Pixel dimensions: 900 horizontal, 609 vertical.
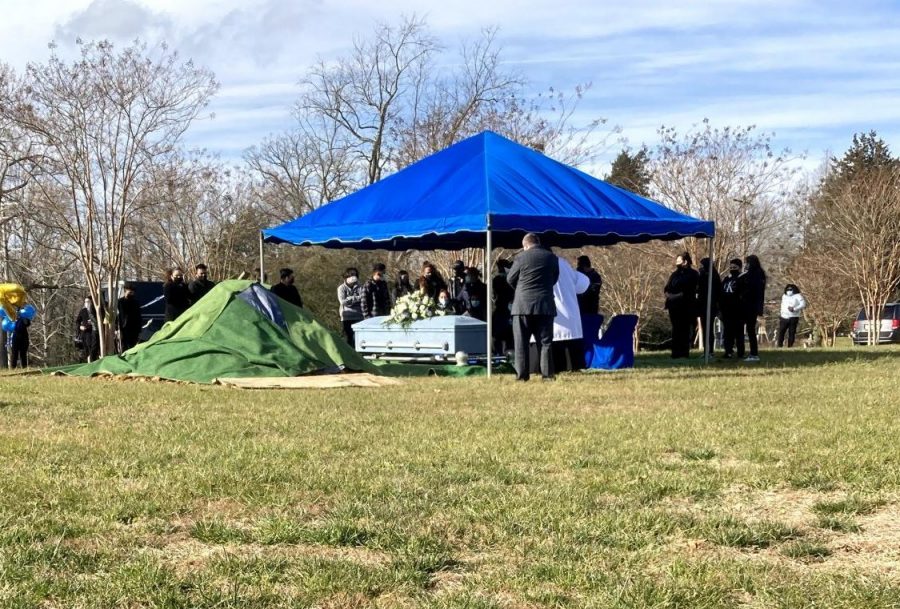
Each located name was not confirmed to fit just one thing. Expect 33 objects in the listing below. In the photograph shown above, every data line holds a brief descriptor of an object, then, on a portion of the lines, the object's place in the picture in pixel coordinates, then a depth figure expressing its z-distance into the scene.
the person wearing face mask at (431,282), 15.64
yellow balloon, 14.82
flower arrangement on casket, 14.34
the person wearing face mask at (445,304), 14.58
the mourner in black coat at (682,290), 15.08
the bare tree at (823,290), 33.06
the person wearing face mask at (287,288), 15.64
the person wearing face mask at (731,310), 15.32
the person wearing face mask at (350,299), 16.56
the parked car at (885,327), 34.78
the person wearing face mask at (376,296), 16.16
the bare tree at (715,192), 30.66
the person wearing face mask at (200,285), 15.16
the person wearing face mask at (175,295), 15.05
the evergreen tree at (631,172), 36.32
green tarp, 11.84
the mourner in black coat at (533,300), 10.92
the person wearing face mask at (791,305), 20.09
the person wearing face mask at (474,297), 15.24
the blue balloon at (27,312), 16.48
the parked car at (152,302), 24.22
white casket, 13.91
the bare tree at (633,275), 32.84
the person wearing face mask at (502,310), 14.79
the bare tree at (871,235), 30.58
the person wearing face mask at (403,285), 16.77
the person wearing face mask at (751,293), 15.13
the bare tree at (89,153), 20.72
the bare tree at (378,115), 32.84
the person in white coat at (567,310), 12.43
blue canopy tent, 12.60
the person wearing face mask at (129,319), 16.48
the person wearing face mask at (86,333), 19.03
